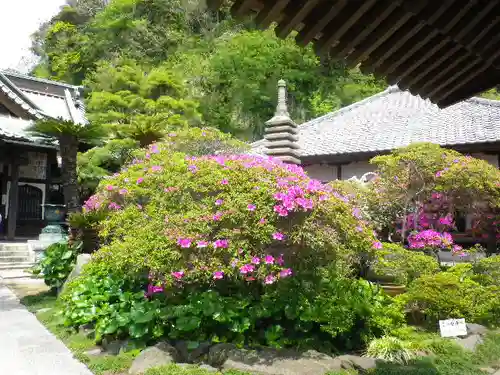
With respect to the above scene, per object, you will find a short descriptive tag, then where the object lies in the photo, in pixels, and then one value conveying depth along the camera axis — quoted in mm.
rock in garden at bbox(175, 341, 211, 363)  5085
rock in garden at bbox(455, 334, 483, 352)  5737
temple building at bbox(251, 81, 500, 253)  12125
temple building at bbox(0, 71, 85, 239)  16156
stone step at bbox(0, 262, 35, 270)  13036
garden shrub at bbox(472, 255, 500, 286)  7465
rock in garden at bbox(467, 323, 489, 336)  6209
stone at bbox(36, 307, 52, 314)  7330
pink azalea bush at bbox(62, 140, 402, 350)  4996
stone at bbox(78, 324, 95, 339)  5919
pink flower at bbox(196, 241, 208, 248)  4910
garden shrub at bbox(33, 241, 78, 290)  8477
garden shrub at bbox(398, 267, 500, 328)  6398
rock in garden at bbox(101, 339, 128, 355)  5277
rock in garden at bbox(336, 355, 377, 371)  4906
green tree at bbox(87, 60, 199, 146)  15656
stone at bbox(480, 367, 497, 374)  5130
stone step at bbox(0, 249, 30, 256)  13927
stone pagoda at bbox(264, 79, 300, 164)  11750
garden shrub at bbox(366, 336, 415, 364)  5156
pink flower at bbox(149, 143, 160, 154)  8500
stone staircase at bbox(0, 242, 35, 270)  13359
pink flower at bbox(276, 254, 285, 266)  5051
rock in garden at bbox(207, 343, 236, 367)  4883
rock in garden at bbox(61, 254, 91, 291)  8016
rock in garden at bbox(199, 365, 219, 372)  4604
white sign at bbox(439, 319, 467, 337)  6008
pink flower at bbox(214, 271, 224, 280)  4862
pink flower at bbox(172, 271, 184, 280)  4922
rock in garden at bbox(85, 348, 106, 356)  5227
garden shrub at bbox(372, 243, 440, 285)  7371
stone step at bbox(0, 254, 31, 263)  13655
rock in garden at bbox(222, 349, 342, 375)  4598
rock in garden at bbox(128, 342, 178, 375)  4617
